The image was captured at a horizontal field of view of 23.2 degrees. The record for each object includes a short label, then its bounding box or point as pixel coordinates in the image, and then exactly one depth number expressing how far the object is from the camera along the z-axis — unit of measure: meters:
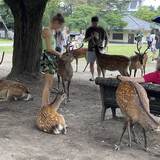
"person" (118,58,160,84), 5.40
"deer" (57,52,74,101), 7.44
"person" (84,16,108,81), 10.40
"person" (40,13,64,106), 6.49
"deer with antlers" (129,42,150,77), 11.79
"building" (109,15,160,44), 52.51
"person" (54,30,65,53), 8.32
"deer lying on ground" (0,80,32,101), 7.45
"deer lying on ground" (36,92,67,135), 5.64
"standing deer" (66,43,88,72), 13.62
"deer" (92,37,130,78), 9.95
